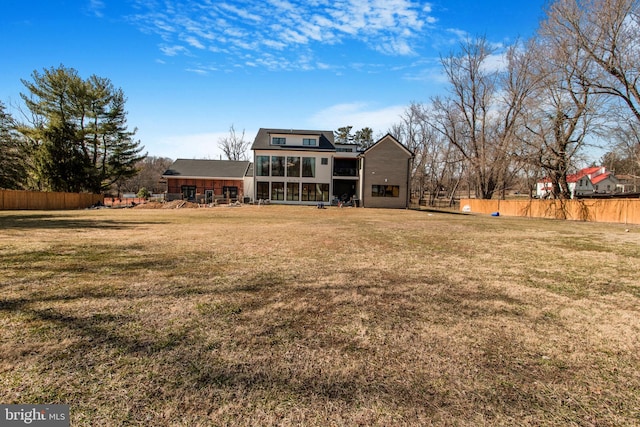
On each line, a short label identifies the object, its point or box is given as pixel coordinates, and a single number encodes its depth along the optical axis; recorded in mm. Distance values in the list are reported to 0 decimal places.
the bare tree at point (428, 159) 52466
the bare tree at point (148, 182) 66875
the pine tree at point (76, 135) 33469
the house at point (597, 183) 73625
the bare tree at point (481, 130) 33500
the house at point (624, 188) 68700
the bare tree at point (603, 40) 20359
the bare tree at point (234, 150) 66000
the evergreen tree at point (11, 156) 31875
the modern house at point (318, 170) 35625
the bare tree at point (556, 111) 23359
